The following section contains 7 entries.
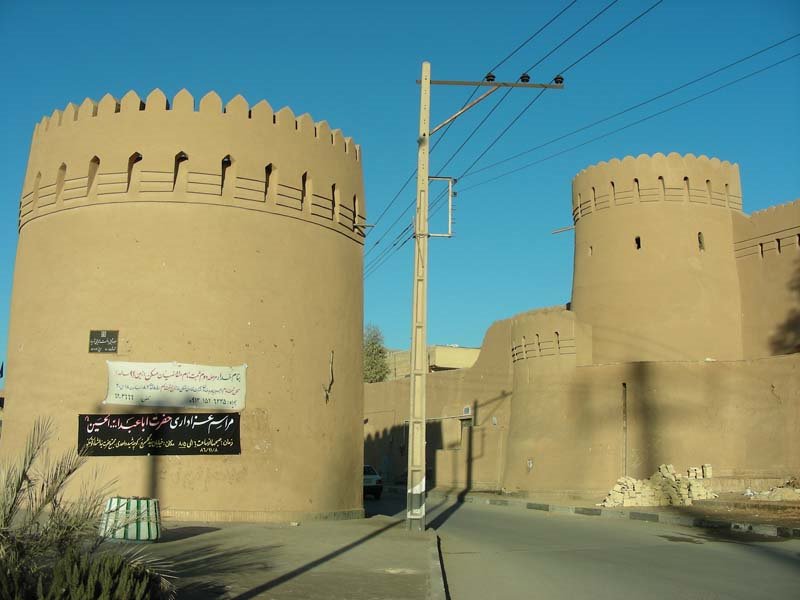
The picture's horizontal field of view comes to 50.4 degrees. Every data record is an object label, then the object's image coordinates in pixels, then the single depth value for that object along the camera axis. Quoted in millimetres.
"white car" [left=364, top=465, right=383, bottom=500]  30558
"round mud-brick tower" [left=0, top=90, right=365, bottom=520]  14930
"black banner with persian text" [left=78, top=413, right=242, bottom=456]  14562
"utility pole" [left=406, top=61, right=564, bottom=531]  14977
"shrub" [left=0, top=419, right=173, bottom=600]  5520
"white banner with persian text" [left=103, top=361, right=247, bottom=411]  14727
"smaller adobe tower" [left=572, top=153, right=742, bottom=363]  27625
